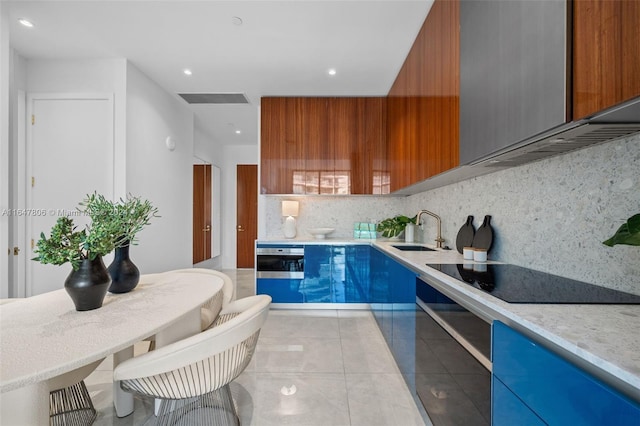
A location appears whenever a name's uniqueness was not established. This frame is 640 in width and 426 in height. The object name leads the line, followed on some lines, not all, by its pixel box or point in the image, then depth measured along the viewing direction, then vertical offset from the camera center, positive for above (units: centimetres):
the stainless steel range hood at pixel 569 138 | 91 +30
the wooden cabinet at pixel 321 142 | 403 +96
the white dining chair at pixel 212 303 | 193 -63
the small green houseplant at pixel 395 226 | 352 -16
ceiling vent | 398 +158
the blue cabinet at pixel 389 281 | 192 -55
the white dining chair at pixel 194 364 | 112 -61
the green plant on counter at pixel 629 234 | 71 -5
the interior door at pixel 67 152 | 310 +63
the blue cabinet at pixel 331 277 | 368 -80
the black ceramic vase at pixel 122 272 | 151 -31
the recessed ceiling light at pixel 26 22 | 251 +162
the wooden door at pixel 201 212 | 593 +0
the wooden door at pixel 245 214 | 688 -4
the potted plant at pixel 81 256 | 119 -18
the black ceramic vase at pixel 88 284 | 121 -30
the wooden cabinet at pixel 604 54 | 77 +46
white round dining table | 84 -42
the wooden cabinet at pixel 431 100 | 183 +87
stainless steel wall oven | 370 -62
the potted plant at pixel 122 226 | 136 -6
